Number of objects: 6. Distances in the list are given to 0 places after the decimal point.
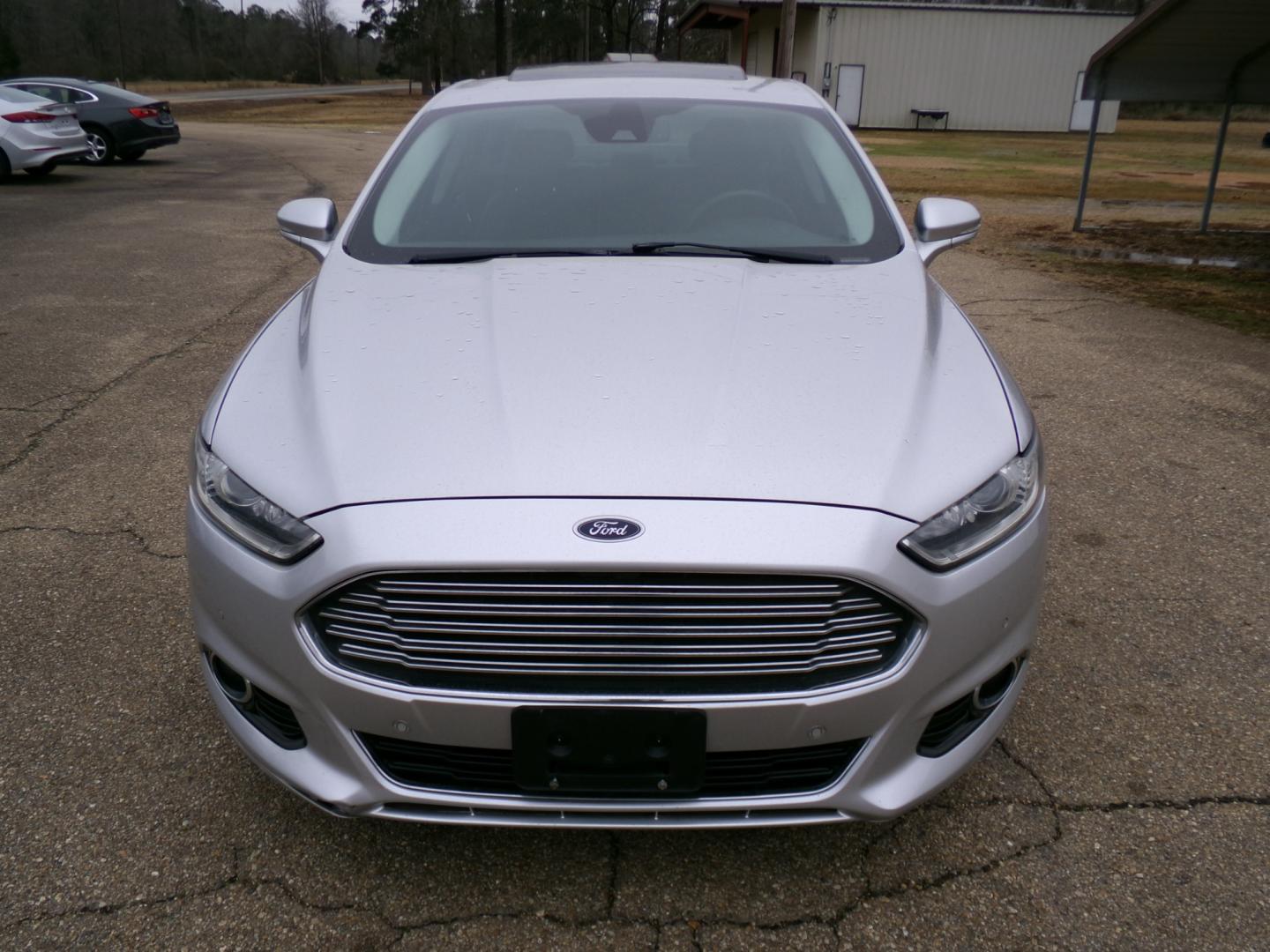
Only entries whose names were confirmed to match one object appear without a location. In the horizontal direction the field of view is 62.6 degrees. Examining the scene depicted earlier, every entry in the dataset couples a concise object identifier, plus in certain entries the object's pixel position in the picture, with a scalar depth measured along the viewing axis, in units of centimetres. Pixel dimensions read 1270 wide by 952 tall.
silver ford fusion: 179
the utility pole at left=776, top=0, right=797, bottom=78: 1845
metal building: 3098
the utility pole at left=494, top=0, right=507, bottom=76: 4019
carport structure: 884
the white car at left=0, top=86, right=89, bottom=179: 1363
